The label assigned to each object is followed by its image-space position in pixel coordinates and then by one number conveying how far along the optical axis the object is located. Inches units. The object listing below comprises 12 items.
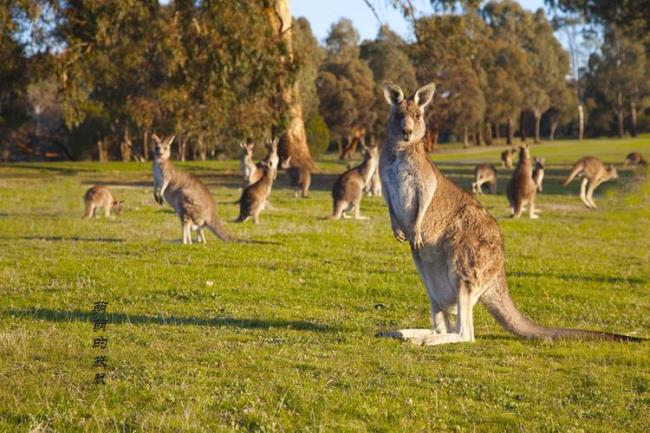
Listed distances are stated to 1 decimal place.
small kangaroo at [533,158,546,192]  835.0
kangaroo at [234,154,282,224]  567.5
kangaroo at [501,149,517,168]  1476.4
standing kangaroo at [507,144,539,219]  655.1
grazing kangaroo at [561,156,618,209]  798.5
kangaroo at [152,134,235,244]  459.8
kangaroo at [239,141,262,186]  835.9
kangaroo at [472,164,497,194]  938.7
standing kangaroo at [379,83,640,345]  229.0
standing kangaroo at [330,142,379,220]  623.2
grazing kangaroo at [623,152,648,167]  1266.0
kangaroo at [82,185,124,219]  609.9
